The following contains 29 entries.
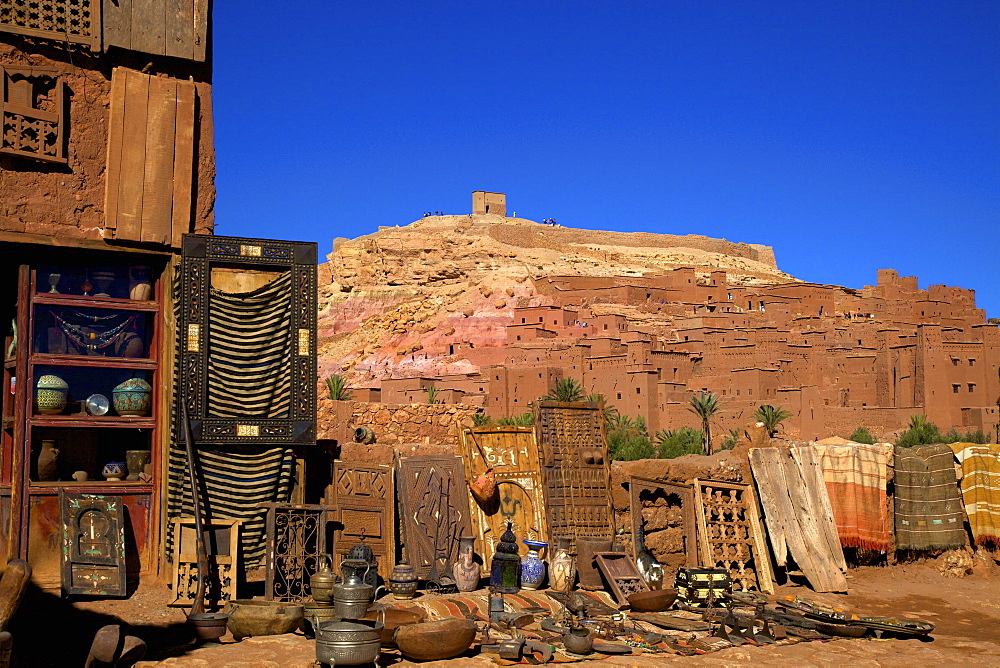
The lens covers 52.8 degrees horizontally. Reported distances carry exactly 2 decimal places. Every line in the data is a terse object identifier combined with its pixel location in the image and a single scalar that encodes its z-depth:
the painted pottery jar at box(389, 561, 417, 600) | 8.52
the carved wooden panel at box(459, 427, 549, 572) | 9.80
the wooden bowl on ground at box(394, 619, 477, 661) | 7.05
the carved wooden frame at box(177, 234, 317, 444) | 8.62
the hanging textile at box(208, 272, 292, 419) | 8.77
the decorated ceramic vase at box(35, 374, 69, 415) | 8.24
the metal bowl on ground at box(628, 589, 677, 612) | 9.03
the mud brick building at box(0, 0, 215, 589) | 8.20
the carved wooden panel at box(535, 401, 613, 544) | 10.12
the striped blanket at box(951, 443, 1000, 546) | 11.84
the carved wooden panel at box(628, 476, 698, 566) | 10.44
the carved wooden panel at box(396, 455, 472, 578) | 9.34
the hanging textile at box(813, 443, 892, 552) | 11.45
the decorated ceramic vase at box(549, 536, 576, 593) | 9.25
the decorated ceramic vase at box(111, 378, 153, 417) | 8.61
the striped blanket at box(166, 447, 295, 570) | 8.55
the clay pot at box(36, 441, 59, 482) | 8.23
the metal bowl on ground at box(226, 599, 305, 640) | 7.52
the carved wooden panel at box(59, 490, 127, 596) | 7.98
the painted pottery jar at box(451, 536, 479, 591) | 9.06
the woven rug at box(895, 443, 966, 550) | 11.72
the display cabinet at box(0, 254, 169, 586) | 8.16
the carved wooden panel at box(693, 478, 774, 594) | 10.30
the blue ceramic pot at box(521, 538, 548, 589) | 9.26
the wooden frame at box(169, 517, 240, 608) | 8.13
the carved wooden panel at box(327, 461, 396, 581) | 9.16
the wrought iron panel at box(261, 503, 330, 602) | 8.47
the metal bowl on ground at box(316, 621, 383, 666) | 6.50
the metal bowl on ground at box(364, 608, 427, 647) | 7.54
